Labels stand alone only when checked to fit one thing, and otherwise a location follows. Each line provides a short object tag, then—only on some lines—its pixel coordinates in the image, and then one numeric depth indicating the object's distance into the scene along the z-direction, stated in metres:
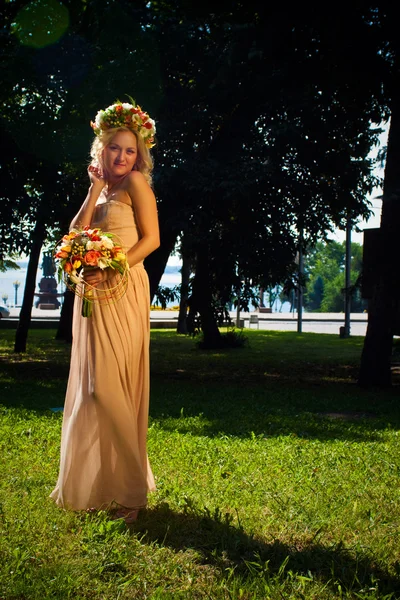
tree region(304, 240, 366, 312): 109.60
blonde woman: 4.98
